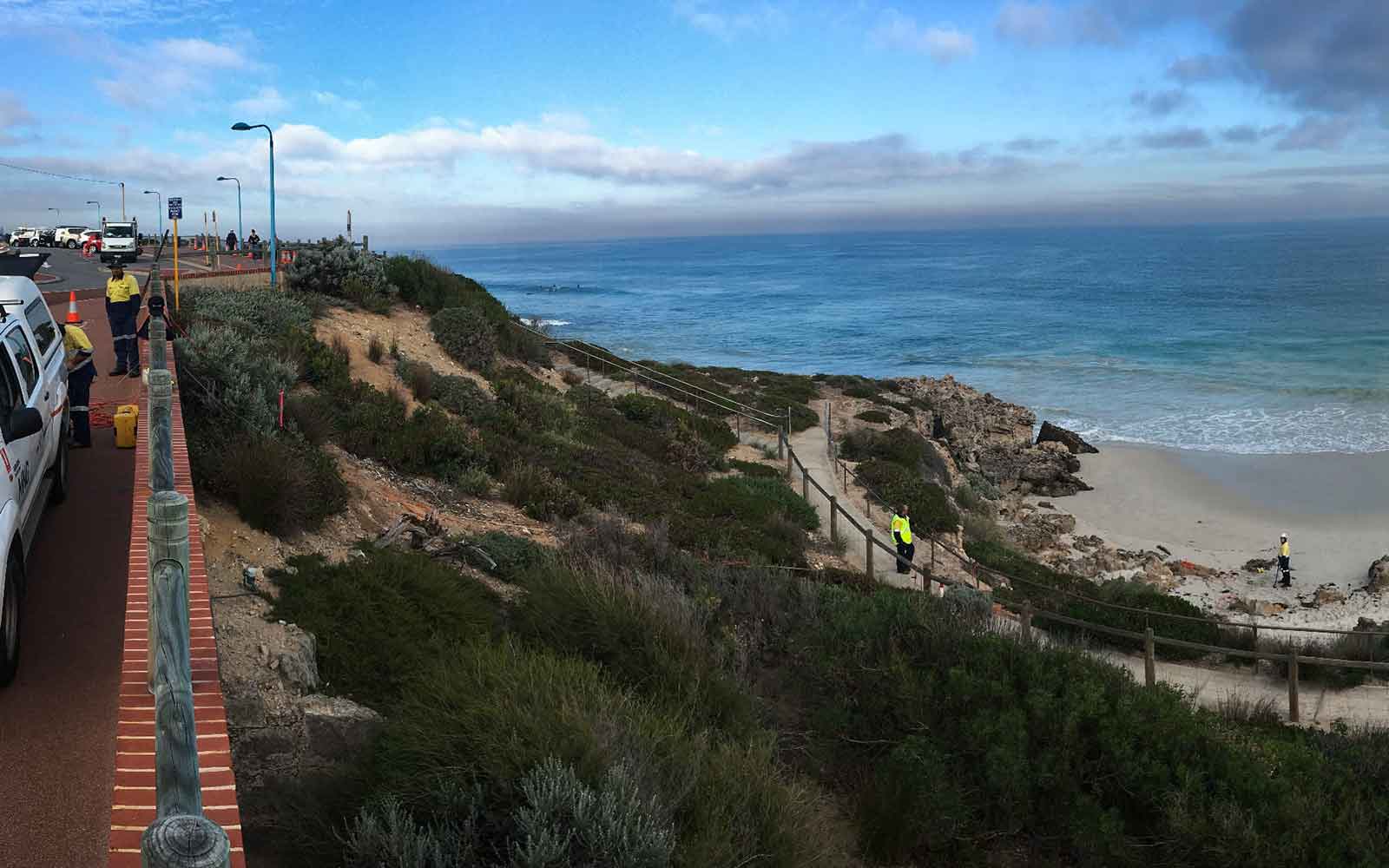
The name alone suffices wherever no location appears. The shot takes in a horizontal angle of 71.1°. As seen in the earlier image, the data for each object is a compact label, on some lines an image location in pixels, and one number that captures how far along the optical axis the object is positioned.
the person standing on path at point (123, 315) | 13.18
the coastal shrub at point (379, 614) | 6.95
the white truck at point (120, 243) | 39.91
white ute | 5.38
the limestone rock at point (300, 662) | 6.57
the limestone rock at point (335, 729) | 5.48
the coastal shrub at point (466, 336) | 23.59
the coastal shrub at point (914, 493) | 20.39
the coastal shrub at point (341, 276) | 24.61
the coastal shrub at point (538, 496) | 14.17
